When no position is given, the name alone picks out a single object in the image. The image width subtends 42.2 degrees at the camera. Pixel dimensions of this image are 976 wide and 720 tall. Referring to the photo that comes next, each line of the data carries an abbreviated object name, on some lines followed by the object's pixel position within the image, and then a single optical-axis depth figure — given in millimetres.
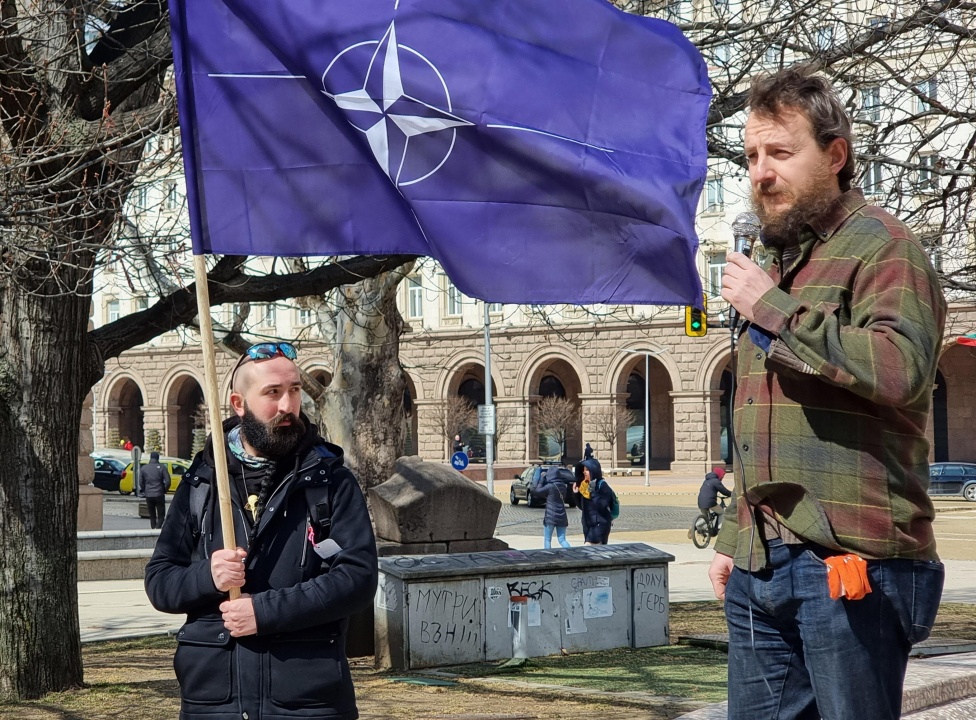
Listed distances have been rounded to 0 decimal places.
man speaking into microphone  2605
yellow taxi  42188
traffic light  10453
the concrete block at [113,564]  18109
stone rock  11617
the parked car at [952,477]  39219
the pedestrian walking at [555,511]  21703
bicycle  22641
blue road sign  34344
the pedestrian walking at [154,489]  27922
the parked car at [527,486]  37188
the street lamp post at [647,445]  46150
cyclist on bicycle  22969
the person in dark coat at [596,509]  21156
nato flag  4273
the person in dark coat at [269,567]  3646
